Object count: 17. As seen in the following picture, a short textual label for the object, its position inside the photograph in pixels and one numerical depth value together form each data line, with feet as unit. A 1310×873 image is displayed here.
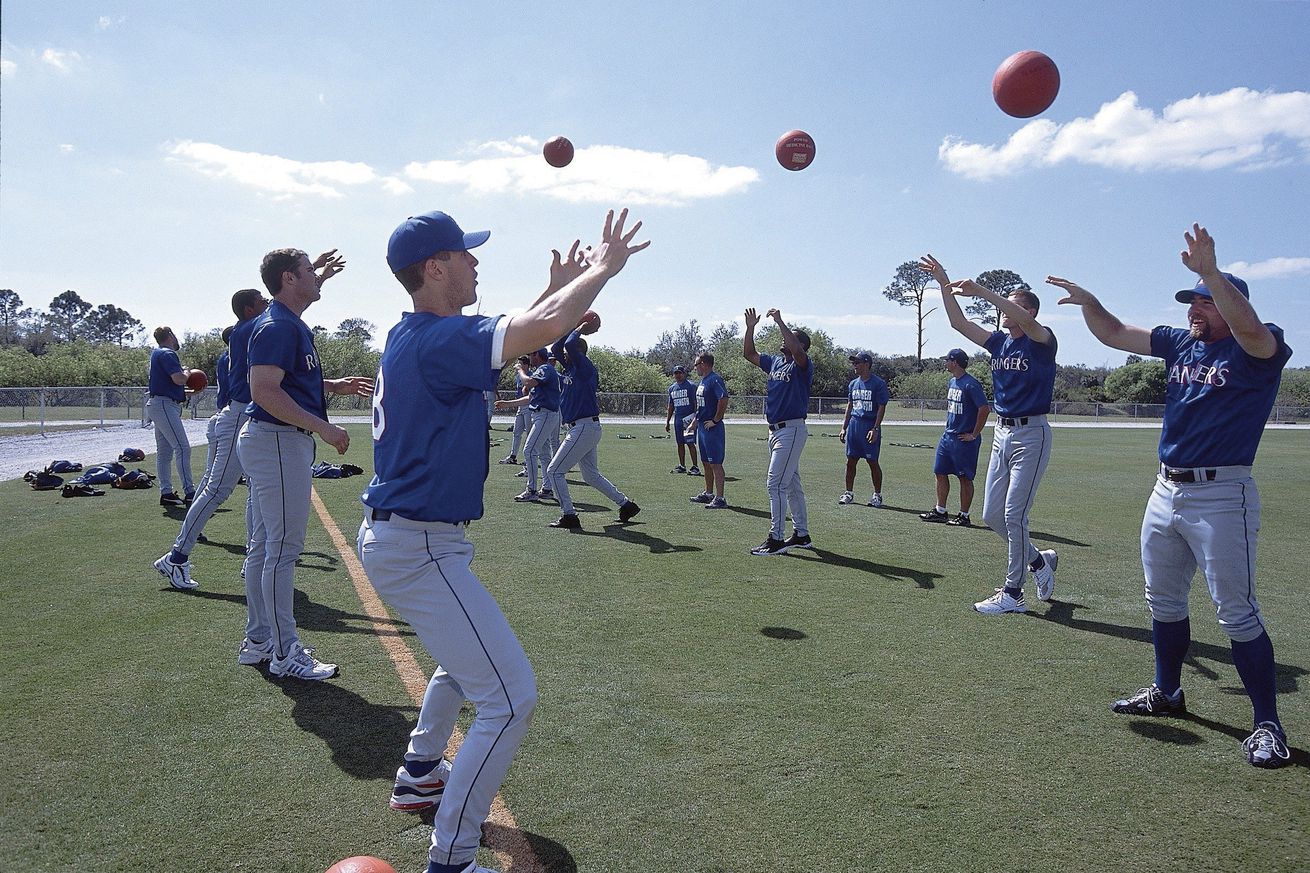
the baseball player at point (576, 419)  35.81
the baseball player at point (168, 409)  36.88
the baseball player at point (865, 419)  45.16
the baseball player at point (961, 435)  39.55
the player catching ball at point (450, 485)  9.41
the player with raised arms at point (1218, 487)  14.37
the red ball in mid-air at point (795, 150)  30.48
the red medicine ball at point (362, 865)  9.00
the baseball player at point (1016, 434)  22.98
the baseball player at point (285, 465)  16.79
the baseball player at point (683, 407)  57.88
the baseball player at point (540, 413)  42.16
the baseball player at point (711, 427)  43.75
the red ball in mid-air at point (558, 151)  29.45
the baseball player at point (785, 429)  30.73
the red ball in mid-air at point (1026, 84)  21.31
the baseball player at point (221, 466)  22.25
